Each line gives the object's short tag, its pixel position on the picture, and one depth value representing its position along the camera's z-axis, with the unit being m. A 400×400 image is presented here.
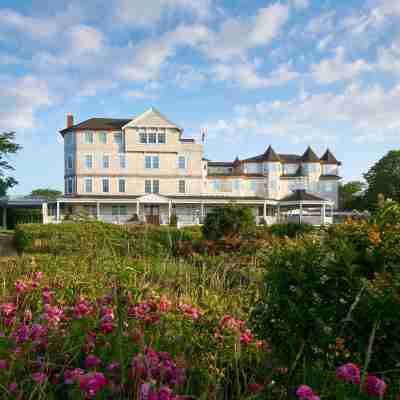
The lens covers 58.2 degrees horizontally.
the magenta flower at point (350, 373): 1.80
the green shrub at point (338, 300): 2.12
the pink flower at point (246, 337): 2.92
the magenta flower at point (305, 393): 1.54
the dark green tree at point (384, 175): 48.34
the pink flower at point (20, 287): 3.91
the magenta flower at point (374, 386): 1.74
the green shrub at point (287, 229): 11.91
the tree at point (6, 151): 33.66
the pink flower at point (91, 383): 1.64
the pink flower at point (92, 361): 2.06
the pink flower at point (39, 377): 1.85
